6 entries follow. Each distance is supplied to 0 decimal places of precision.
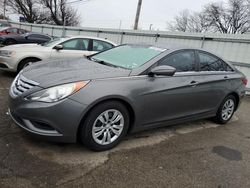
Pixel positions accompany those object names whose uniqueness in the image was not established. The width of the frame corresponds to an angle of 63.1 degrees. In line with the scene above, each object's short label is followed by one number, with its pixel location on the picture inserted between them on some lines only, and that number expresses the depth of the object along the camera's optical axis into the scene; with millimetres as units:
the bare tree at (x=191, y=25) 33207
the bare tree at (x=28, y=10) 31933
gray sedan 2408
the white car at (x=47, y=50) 5514
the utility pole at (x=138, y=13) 13651
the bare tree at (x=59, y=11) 31933
